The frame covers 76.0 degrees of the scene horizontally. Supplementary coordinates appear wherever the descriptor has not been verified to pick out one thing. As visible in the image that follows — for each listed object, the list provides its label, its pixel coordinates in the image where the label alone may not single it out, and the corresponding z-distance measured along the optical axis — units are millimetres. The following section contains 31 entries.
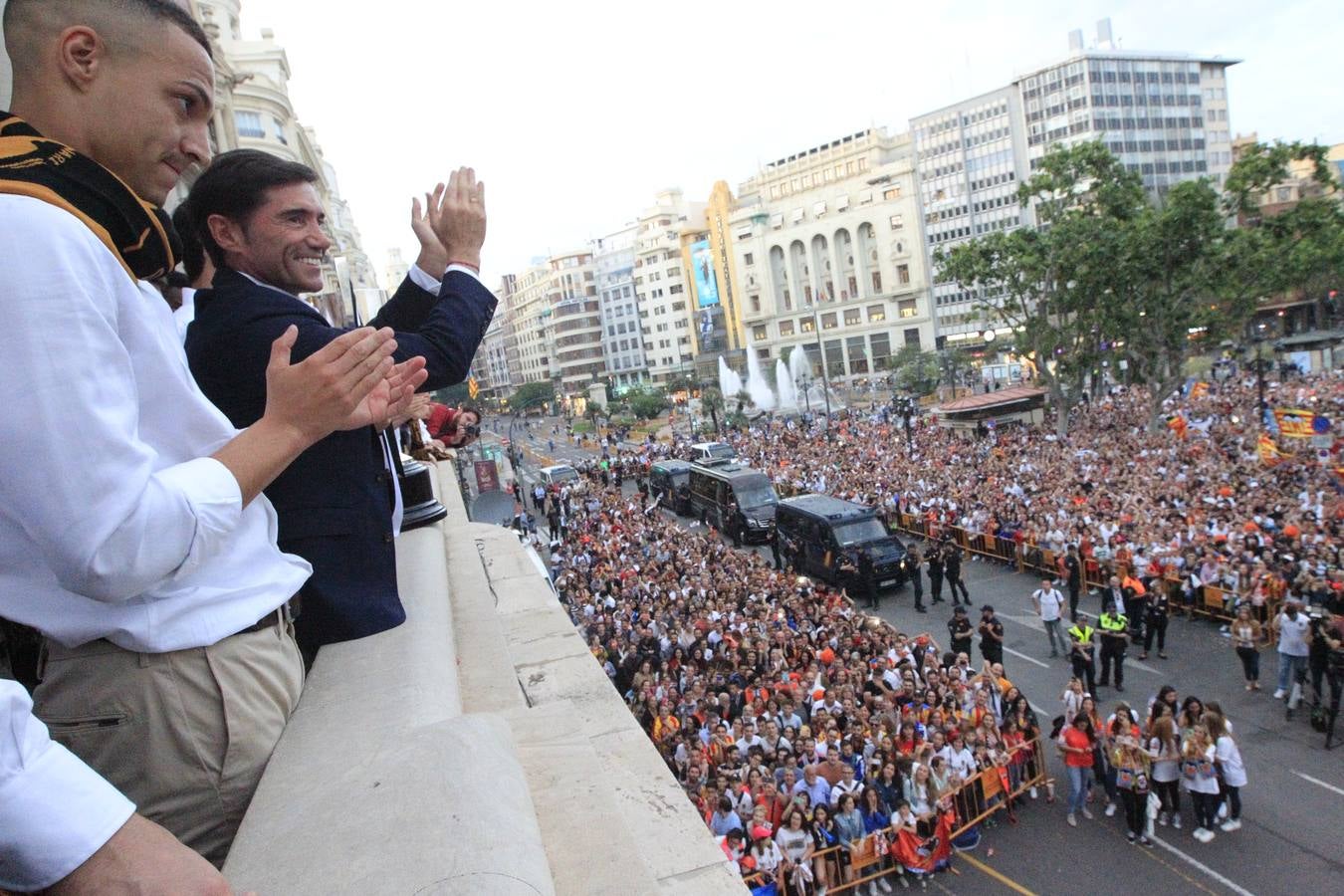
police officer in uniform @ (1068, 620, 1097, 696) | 11172
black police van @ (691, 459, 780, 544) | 23922
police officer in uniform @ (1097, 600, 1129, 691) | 11594
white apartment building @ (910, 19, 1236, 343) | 77438
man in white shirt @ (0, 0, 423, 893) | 1080
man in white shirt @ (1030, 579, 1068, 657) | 13125
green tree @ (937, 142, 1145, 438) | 28609
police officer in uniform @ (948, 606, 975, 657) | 12875
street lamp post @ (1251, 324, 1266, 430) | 24703
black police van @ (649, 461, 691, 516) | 30500
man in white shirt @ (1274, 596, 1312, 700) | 10359
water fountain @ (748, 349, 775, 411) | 68500
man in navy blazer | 2049
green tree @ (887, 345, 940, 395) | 58594
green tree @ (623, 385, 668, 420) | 67125
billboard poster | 99562
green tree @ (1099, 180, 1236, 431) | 26969
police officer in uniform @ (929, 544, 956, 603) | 16953
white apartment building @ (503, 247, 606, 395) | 114250
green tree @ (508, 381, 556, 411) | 100375
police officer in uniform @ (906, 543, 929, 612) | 16625
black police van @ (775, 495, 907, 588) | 17688
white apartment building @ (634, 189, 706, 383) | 106000
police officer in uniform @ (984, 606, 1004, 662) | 12141
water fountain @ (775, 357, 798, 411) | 66062
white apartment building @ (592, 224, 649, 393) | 112375
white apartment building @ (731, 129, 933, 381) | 85875
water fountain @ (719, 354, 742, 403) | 74750
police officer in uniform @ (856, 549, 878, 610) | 17250
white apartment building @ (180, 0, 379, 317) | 32969
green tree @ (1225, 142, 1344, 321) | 26984
